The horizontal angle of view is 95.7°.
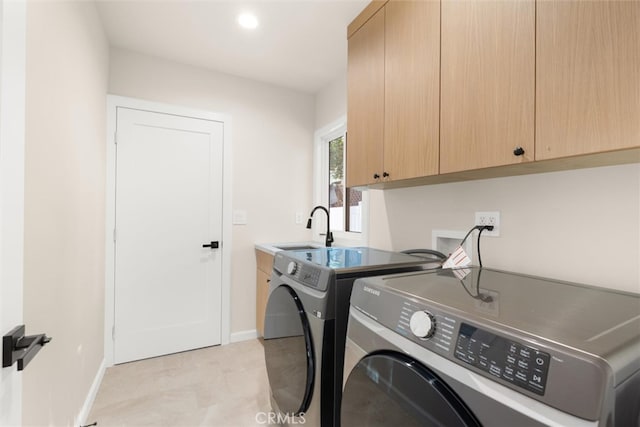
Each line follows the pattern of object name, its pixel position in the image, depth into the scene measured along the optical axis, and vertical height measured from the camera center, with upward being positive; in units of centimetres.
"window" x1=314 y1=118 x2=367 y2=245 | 262 +25
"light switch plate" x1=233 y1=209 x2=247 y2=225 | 278 -4
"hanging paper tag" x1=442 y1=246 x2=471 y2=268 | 132 -20
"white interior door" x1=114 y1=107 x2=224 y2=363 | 237 -18
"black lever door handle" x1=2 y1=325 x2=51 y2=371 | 63 -32
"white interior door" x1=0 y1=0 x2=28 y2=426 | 63 +6
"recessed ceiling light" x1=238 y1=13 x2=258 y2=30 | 193 +132
